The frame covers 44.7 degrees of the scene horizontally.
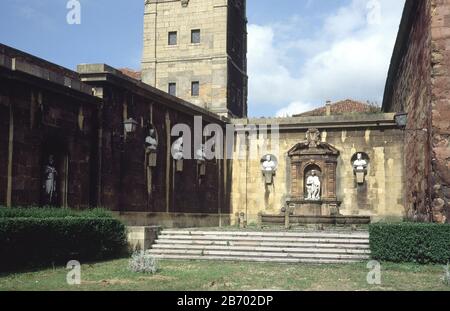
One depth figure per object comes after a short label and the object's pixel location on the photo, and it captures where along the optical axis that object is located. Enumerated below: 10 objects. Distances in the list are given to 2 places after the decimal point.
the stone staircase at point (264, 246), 14.91
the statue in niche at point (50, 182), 15.16
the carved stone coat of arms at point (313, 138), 26.42
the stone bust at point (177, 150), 21.99
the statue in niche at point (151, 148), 19.83
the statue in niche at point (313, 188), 26.20
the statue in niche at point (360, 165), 25.55
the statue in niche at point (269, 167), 27.14
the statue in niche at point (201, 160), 23.84
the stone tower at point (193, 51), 37.12
